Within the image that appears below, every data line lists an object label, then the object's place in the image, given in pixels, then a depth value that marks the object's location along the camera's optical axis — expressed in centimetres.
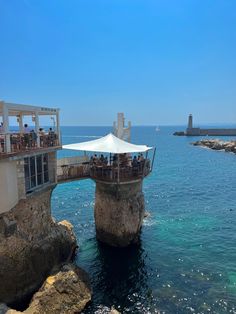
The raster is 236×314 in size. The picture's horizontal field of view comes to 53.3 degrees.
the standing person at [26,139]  1335
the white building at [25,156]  1176
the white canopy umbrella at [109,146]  1583
